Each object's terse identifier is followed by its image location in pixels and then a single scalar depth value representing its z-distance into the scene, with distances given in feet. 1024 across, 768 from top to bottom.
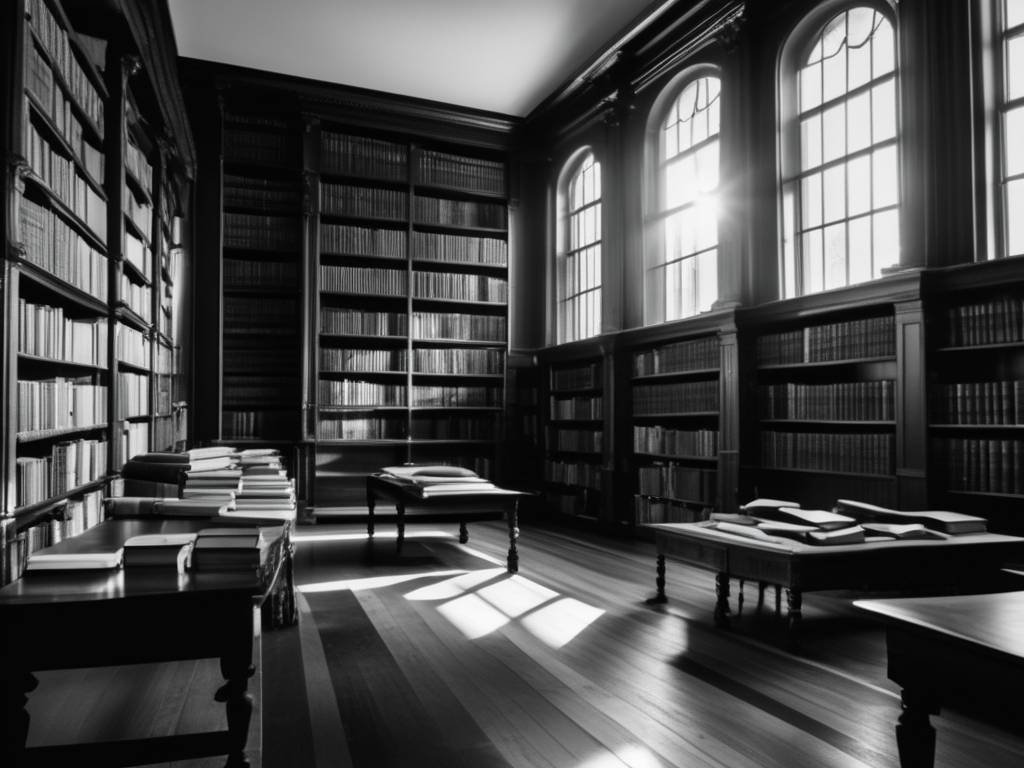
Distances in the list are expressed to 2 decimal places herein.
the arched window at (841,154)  15.20
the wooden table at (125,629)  4.89
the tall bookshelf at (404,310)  24.66
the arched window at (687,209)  19.84
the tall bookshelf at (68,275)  8.75
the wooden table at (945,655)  4.03
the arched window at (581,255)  24.79
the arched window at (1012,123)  12.99
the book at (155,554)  5.58
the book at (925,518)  11.00
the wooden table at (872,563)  10.12
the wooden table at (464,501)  15.57
